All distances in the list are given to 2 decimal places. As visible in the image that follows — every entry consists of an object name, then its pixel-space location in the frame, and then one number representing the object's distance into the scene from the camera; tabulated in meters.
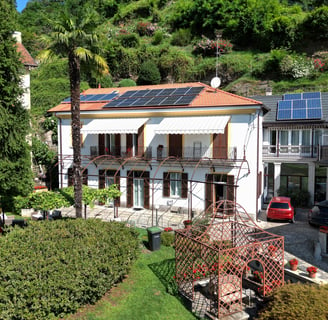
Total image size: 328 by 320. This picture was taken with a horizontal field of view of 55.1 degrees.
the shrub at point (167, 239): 16.72
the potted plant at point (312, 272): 12.12
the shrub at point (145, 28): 62.78
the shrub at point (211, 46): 52.38
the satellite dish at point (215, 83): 25.91
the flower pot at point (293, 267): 12.83
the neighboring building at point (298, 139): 25.73
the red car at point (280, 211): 21.25
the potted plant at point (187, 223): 18.25
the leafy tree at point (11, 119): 14.23
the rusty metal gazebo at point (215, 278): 10.87
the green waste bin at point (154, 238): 15.91
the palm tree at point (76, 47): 16.17
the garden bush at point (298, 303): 8.27
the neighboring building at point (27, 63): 26.66
